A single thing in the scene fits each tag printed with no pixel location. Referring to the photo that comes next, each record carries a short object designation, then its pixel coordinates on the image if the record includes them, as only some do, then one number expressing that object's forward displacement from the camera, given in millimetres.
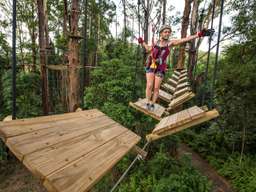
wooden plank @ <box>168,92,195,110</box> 2479
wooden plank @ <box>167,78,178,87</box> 3986
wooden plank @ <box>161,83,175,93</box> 3650
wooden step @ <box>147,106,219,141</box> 1570
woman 2403
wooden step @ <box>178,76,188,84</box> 3767
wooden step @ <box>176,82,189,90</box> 3250
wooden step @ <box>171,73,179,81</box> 4285
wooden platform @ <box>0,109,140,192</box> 602
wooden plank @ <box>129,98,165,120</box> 2199
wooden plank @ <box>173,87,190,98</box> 2889
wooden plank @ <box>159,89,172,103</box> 2953
